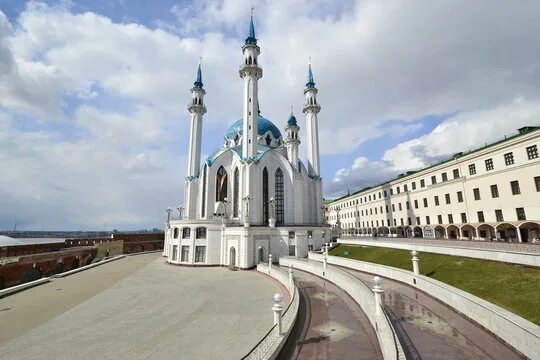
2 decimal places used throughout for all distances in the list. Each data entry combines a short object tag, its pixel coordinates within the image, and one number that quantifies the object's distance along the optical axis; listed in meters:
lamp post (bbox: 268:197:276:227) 34.00
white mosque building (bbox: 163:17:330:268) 32.53
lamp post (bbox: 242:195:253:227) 31.88
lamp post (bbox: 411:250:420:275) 16.22
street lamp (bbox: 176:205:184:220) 45.79
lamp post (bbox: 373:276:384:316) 10.01
